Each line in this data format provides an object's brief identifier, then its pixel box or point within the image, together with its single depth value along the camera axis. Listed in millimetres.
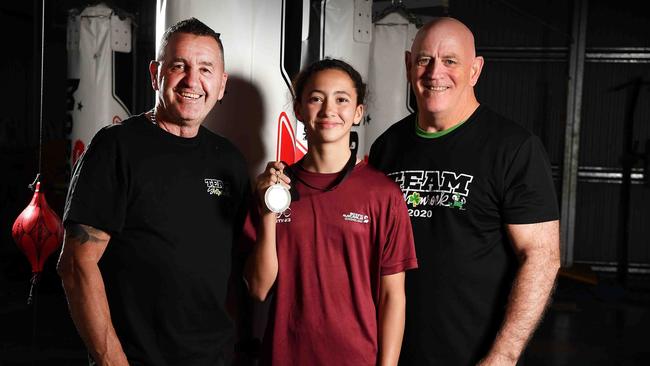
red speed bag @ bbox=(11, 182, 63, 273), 3422
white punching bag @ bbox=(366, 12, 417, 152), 4461
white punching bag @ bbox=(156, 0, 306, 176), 2240
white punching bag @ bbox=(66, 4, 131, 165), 5695
